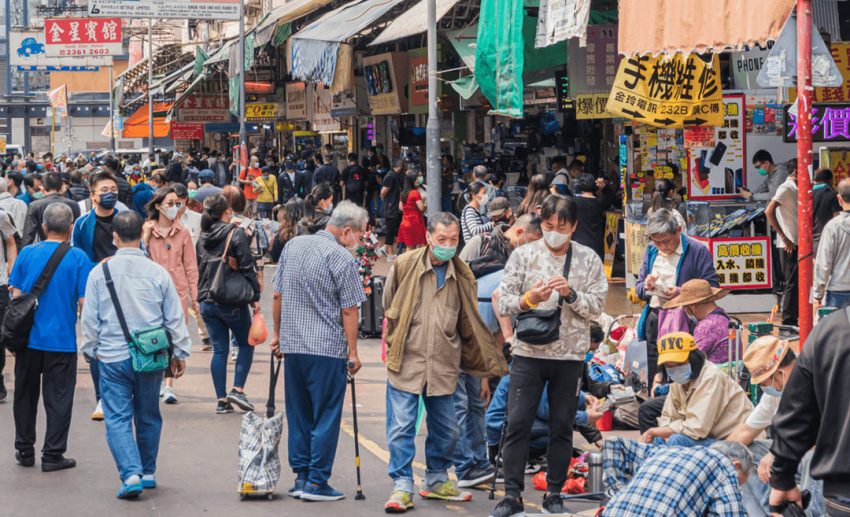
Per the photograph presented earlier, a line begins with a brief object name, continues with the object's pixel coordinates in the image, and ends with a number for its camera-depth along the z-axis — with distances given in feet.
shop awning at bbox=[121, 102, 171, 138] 171.94
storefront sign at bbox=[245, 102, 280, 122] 115.67
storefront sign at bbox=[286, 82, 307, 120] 110.01
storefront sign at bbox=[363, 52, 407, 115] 77.92
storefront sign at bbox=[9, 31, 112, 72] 203.31
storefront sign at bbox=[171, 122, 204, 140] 142.10
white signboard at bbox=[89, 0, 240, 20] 95.50
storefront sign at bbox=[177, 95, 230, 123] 131.34
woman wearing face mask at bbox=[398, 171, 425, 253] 67.46
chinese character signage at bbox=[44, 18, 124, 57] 148.36
